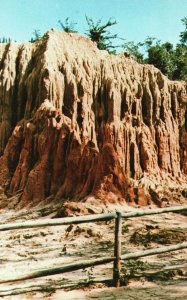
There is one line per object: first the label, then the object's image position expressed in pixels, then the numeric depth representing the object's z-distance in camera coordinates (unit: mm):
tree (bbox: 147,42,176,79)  28000
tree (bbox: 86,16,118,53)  28734
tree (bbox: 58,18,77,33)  30422
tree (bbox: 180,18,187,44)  32181
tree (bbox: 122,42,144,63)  30859
